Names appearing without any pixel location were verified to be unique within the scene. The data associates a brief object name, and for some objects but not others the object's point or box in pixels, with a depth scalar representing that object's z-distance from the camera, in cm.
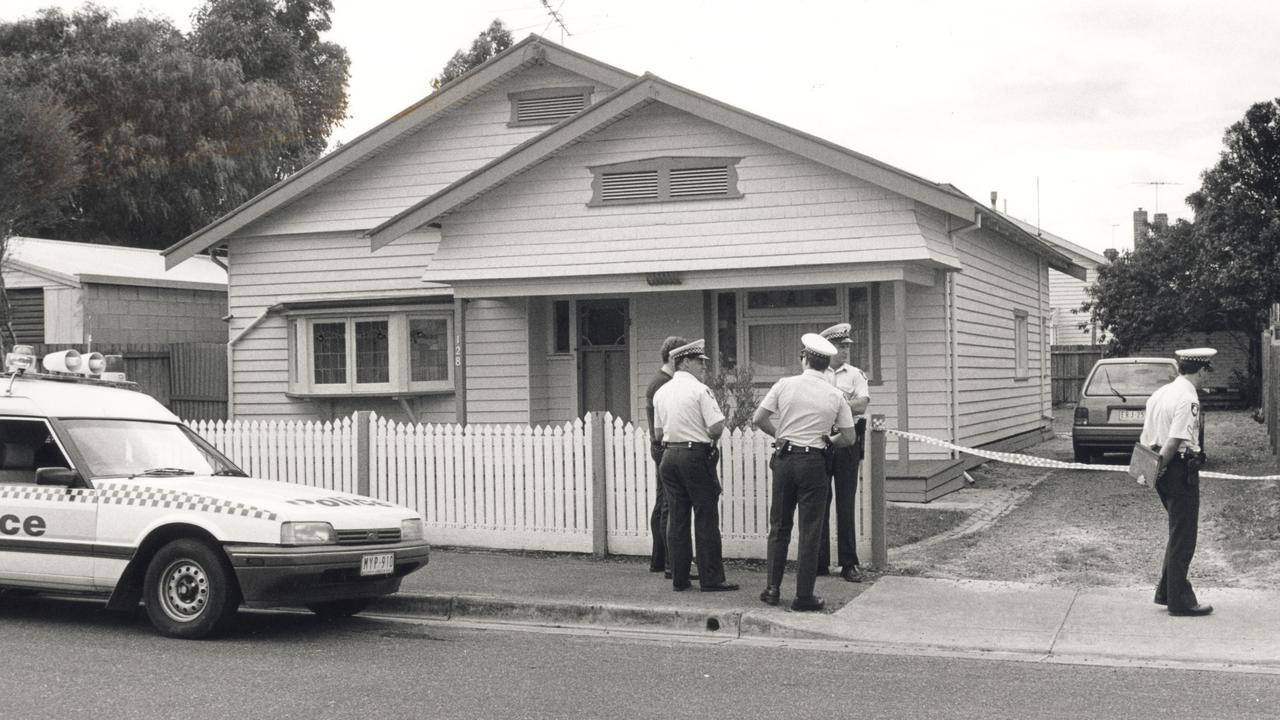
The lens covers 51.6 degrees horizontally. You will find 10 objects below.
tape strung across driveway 1138
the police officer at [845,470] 988
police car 803
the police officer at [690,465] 927
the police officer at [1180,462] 813
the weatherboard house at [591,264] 1457
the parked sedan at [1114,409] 1677
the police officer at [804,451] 868
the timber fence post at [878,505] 1011
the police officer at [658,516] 1015
